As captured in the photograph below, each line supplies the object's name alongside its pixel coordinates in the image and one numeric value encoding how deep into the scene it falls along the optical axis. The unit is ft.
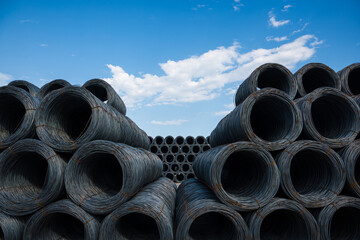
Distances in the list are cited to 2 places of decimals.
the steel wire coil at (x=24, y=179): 11.98
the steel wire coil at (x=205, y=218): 11.39
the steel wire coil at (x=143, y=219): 11.07
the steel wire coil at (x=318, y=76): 17.63
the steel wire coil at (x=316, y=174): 12.23
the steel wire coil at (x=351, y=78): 17.91
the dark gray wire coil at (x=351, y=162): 12.84
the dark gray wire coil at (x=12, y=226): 12.03
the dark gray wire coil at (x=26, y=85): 23.03
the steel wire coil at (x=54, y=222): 11.44
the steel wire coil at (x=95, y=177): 11.56
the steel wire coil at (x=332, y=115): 13.37
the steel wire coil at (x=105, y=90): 20.90
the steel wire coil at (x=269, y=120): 12.68
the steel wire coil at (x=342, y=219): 12.18
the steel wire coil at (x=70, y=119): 12.50
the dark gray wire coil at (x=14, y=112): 13.26
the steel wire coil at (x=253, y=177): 11.60
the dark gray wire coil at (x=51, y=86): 22.29
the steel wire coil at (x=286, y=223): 11.64
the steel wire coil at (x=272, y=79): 16.98
